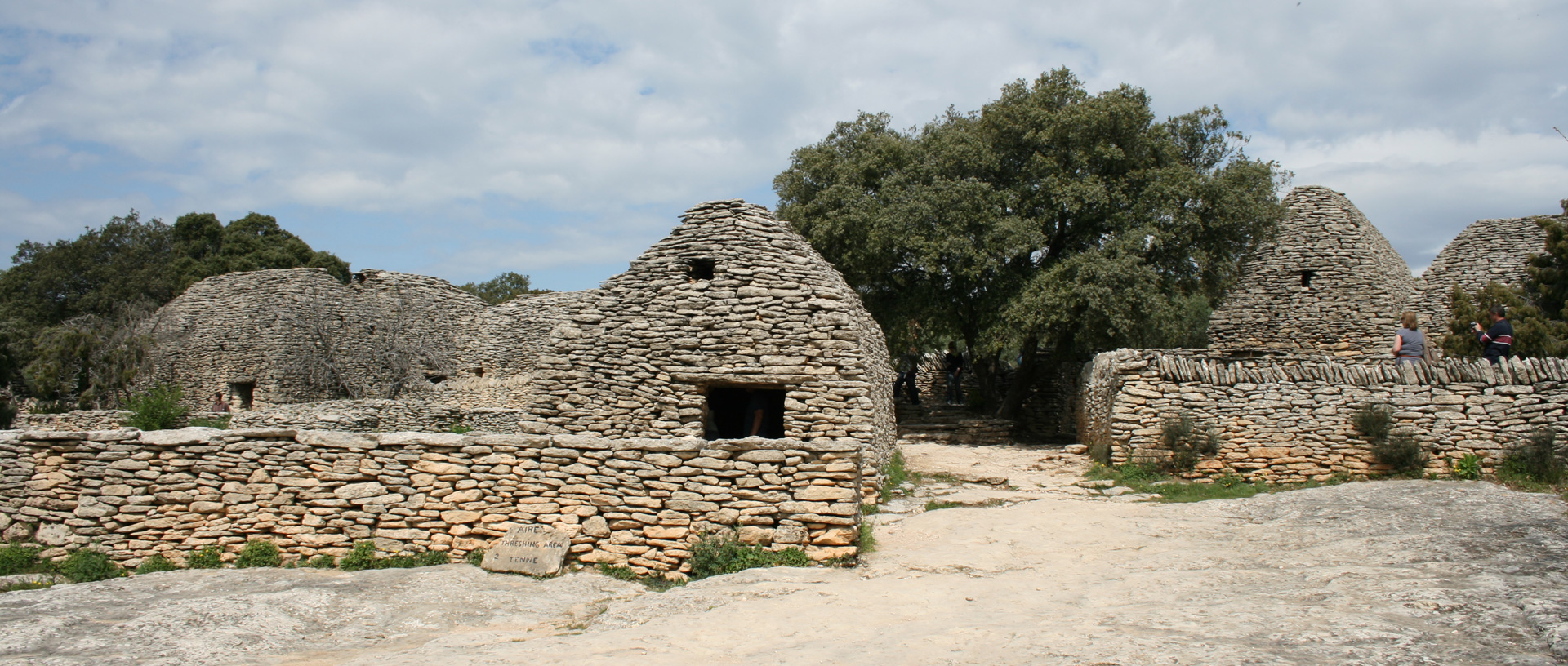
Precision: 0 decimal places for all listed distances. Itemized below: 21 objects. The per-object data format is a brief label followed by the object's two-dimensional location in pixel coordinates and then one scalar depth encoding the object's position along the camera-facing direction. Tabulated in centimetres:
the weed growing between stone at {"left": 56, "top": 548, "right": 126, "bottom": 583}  656
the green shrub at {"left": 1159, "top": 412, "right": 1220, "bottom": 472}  1098
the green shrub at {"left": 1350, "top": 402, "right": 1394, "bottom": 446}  1000
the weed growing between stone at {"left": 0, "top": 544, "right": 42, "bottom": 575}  654
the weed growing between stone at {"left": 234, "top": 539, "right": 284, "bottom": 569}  667
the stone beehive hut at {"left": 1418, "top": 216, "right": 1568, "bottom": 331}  1623
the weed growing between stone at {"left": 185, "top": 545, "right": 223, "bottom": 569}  673
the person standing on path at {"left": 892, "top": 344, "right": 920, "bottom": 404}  2270
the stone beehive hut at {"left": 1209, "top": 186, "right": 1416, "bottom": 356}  1510
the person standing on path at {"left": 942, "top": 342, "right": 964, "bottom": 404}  2298
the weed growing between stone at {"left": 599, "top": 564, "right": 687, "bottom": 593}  627
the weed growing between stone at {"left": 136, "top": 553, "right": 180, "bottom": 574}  672
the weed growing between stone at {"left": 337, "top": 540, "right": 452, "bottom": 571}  659
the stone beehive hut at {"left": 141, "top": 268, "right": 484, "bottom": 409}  2325
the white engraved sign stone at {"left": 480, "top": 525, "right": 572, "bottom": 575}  631
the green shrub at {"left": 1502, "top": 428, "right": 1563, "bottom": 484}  884
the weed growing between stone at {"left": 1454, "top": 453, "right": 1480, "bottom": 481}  946
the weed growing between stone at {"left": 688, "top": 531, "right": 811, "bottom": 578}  625
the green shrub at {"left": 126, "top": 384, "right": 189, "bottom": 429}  1489
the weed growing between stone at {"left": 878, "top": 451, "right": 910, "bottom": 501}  1074
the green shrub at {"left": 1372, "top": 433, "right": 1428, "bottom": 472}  975
